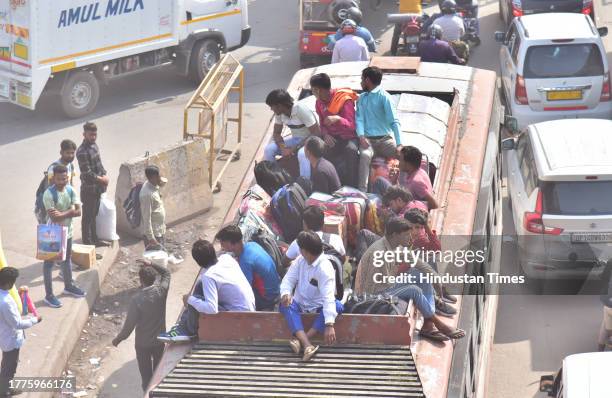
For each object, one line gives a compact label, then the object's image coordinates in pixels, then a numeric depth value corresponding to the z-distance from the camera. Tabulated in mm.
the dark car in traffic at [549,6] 19609
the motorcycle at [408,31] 17453
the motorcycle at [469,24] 20109
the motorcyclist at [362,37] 15723
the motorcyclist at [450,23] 17234
